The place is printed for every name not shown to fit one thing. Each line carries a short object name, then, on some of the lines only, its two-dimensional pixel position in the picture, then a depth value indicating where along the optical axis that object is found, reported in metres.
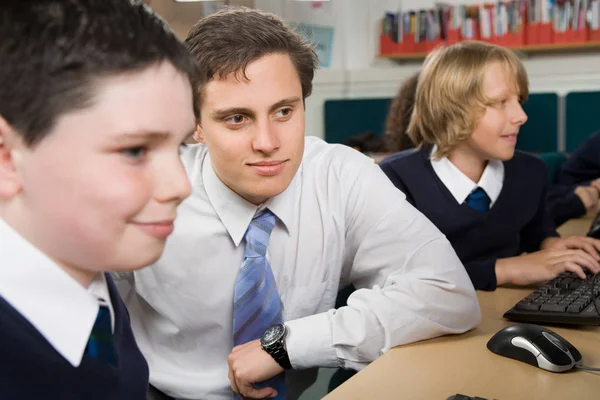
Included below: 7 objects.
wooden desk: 0.90
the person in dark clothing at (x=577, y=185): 2.35
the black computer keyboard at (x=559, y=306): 1.18
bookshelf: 4.72
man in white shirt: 1.14
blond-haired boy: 1.72
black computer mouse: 0.98
